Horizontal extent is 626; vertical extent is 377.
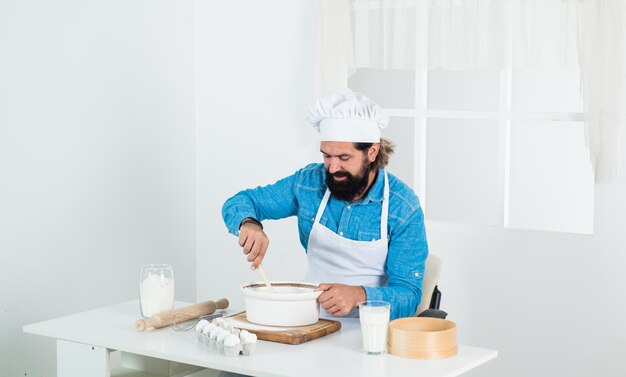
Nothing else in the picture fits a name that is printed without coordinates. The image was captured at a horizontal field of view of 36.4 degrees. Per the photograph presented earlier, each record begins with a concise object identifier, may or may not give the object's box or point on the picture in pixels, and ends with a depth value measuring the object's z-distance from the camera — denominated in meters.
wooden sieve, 2.40
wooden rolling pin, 2.69
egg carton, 2.42
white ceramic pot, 2.62
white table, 2.32
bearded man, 3.07
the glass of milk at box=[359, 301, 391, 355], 2.43
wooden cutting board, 2.54
